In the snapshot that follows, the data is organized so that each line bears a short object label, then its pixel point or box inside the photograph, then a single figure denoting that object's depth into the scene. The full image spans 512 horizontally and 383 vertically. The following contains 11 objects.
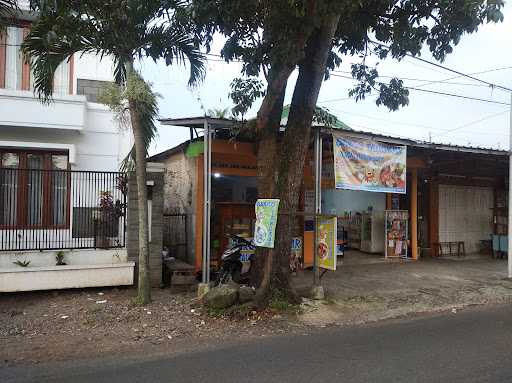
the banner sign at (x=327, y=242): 8.59
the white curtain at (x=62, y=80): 10.95
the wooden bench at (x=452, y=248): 15.20
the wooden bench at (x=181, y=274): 8.95
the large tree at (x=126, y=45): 6.75
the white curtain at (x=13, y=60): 10.66
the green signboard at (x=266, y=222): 7.65
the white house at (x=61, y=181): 8.47
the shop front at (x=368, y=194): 9.90
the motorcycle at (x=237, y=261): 9.33
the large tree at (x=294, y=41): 6.90
